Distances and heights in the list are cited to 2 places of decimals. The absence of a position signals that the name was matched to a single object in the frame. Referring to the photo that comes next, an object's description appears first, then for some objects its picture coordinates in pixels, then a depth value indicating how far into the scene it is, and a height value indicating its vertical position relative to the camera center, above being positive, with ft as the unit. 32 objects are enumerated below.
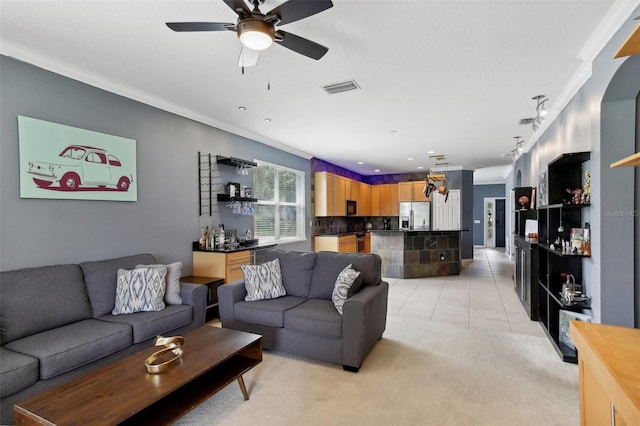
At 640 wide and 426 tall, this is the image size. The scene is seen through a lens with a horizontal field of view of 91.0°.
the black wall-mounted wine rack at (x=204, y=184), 14.56 +1.28
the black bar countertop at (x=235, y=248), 13.71 -1.72
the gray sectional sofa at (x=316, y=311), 8.71 -3.03
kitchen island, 21.50 -2.94
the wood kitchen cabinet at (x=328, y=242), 23.93 -2.43
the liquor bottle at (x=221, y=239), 14.52 -1.30
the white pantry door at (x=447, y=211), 29.55 -0.09
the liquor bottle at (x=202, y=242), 14.17 -1.40
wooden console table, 3.44 -1.99
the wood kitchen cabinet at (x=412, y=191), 30.30 +1.86
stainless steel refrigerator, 30.19 -0.56
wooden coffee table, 4.89 -3.12
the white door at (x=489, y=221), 40.09 -1.43
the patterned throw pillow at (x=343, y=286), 9.36 -2.31
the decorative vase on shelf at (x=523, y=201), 17.17 +0.48
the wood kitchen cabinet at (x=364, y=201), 30.58 +0.96
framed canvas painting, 8.90 +1.53
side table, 12.72 -3.21
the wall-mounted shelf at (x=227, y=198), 15.34 +0.64
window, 18.67 +0.48
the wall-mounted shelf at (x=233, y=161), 15.15 +2.44
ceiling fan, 5.44 +3.50
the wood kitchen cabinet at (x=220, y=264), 13.41 -2.31
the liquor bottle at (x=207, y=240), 14.22 -1.31
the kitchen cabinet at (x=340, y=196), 25.36 +1.24
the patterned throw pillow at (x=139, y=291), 9.45 -2.44
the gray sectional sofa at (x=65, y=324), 6.62 -3.02
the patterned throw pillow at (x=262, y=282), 10.59 -2.46
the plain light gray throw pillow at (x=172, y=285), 10.23 -2.42
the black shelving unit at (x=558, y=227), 10.42 -0.59
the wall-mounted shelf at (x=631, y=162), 4.10 +0.66
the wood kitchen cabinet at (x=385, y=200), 31.68 +1.06
